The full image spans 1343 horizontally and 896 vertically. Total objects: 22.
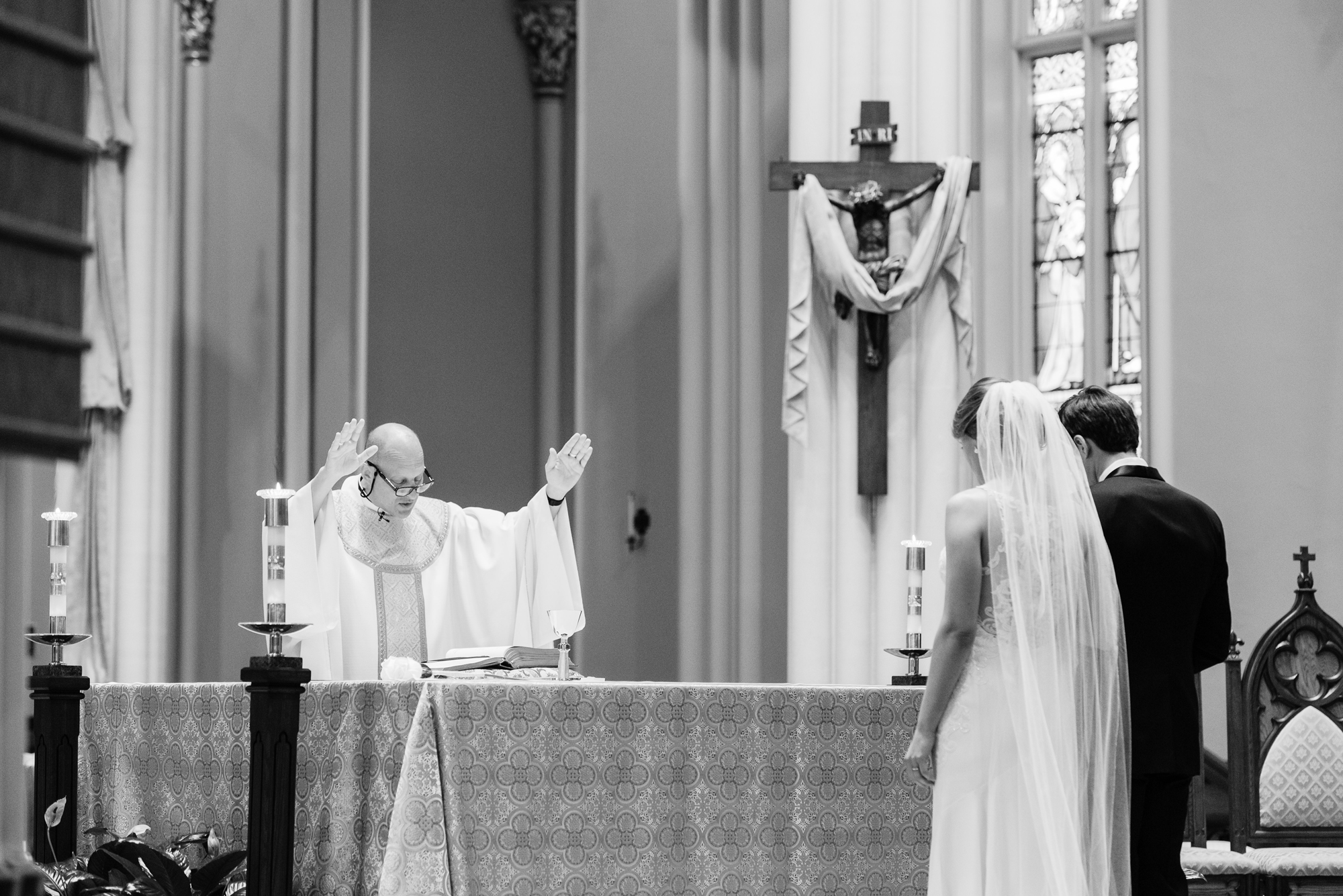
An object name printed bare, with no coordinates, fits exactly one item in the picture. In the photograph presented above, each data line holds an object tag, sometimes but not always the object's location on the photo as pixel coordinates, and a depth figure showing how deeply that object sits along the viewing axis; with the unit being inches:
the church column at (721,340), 639.8
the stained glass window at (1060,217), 653.9
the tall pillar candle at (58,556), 394.6
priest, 446.0
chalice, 376.5
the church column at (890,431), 581.6
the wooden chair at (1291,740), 434.9
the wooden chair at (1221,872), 413.4
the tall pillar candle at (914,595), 411.8
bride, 298.8
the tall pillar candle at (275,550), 344.5
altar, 337.4
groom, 305.1
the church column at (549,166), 796.0
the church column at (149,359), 639.8
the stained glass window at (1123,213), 636.1
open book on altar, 383.2
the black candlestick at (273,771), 330.3
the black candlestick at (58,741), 378.6
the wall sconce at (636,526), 668.1
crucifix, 570.9
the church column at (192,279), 652.1
